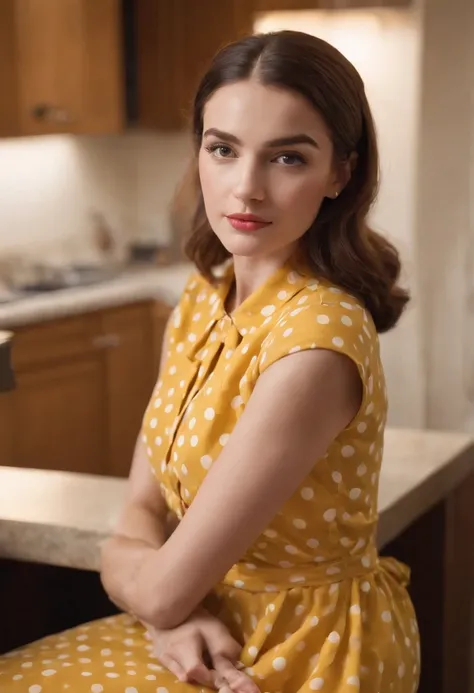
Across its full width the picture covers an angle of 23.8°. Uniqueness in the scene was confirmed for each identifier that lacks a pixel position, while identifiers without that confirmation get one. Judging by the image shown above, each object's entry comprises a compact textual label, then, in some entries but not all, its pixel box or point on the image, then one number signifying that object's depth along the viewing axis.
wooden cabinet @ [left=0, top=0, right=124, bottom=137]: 3.89
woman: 1.13
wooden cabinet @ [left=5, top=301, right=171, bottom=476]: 3.61
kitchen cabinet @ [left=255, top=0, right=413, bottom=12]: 3.97
